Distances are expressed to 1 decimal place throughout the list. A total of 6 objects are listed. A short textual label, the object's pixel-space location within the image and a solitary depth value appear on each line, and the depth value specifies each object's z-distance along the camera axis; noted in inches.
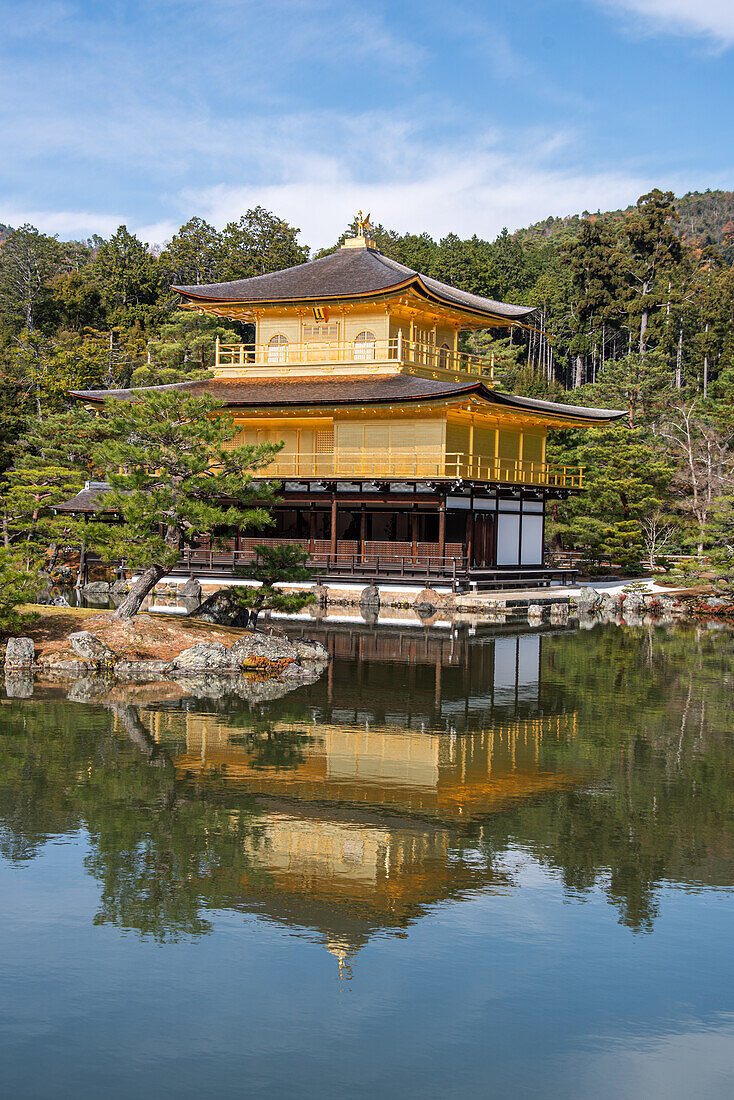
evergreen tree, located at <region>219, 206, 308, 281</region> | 2763.3
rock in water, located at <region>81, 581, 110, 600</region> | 1455.5
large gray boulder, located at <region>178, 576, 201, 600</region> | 1435.8
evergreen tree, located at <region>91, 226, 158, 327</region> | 2938.0
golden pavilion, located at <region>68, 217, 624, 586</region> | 1470.2
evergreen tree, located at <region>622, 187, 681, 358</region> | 3004.4
